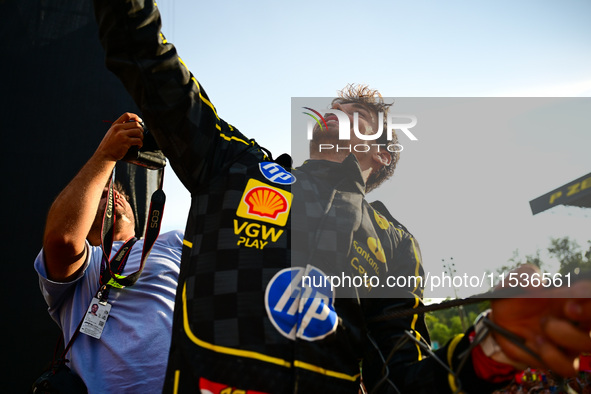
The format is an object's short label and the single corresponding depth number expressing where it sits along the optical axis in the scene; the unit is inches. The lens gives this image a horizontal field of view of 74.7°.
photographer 59.4
